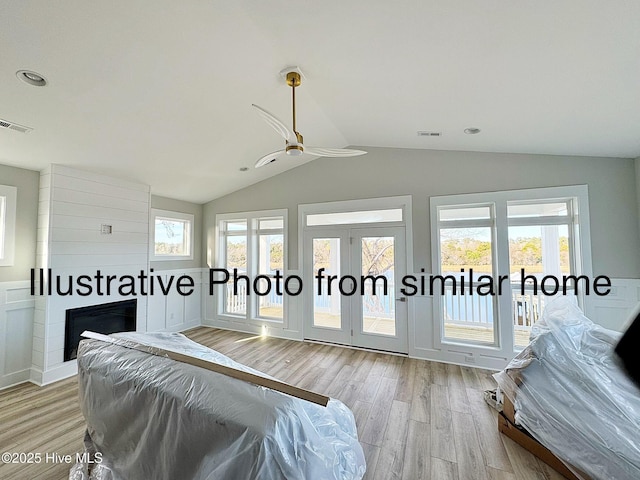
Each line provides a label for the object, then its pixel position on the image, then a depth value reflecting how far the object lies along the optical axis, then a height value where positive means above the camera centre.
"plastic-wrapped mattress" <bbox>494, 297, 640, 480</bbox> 1.65 -1.02
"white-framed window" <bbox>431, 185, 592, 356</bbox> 3.53 -0.11
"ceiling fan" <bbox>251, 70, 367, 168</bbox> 2.17 +0.93
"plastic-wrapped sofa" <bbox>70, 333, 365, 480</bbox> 1.16 -0.83
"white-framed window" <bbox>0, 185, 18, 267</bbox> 3.26 +0.38
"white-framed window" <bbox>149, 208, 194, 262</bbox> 4.93 +0.35
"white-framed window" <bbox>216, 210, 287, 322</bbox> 5.17 -0.18
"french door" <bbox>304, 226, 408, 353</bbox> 4.24 -0.56
